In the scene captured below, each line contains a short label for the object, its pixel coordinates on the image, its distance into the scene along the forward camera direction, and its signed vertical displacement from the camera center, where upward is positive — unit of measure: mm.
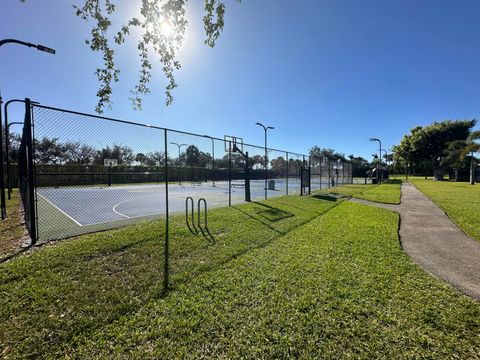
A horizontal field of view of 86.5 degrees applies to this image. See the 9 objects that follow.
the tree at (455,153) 30328 +2216
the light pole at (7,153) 12389 +1109
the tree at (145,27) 4248 +2666
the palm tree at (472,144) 23562 +2601
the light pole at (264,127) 23531 +4415
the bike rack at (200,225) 6956 -1428
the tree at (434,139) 41375 +5514
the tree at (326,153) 93762 +8061
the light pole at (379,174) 36669 -193
